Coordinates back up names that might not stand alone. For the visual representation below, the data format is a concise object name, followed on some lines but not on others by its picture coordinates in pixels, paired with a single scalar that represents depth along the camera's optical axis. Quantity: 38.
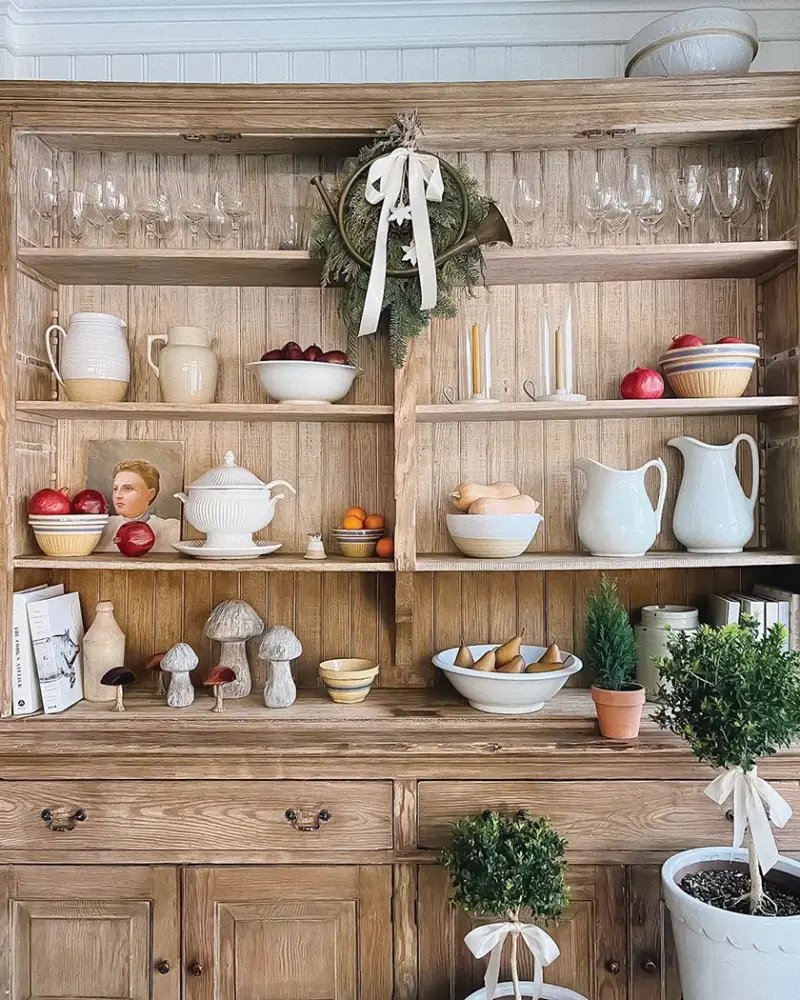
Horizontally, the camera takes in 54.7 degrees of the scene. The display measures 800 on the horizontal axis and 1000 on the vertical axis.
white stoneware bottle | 2.00
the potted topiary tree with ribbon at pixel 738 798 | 1.42
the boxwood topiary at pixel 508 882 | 1.50
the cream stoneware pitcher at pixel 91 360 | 1.99
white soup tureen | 1.95
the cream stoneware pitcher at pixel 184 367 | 2.00
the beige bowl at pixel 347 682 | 1.93
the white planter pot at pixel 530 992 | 1.63
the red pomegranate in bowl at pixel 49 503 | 1.92
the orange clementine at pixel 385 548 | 1.98
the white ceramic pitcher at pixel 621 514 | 1.97
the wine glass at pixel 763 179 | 1.94
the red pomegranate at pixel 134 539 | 2.00
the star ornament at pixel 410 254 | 1.88
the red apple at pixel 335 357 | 1.99
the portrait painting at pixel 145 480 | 2.15
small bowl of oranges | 2.02
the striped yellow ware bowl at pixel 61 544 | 1.92
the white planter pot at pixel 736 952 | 1.43
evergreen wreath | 1.87
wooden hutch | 1.71
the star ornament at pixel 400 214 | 1.86
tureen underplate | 1.94
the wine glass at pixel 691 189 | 1.89
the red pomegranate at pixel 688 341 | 1.98
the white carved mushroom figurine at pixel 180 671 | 1.90
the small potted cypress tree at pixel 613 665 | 1.72
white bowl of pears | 1.82
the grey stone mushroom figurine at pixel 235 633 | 1.98
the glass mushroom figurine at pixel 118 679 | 1.89
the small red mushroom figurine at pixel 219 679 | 1.88
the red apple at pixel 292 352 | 1.97
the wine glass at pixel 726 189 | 1.90
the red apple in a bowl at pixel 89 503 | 1.99
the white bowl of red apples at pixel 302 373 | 1.95
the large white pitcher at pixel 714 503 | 1.98
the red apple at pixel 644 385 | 1.97
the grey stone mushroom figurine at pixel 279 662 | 1.91
